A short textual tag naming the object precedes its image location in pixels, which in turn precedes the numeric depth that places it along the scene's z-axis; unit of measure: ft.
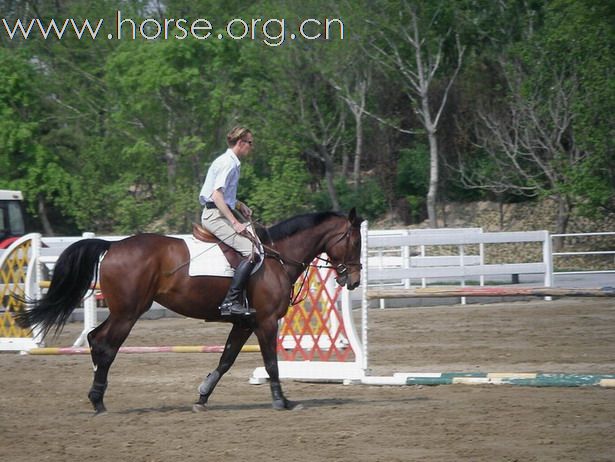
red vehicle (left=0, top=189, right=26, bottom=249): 167.58
